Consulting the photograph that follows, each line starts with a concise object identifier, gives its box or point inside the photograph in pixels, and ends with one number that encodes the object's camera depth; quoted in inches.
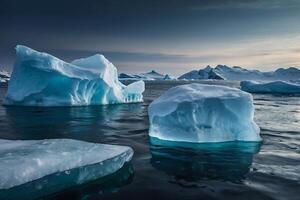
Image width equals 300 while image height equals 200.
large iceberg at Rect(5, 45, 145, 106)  706.2
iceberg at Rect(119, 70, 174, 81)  5380.9
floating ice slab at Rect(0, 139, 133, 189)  191.0
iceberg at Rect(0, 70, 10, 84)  4102.4
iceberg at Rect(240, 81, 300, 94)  1386.6
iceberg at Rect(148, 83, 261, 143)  341.7
